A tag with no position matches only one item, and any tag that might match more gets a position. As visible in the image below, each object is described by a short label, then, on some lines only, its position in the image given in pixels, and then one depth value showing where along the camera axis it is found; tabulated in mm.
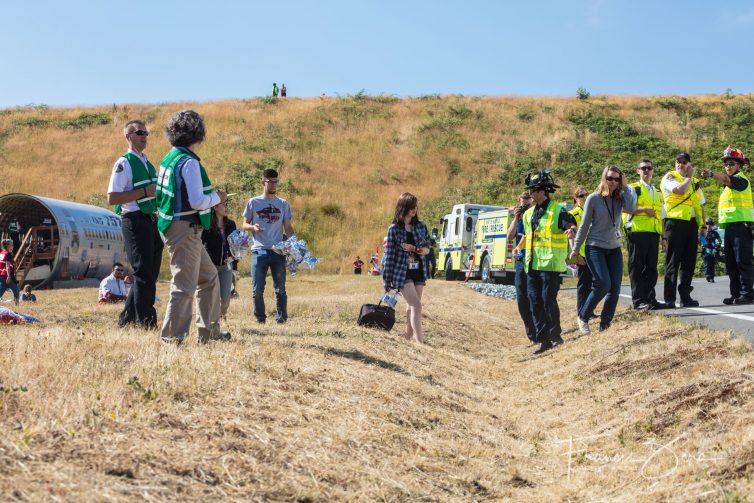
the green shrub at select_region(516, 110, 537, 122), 60191
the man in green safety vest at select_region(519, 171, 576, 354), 10562
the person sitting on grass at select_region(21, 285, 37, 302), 18938
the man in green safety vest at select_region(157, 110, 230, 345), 7301
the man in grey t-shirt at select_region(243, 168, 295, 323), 11016
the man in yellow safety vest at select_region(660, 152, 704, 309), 12148
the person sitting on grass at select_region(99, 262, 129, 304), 17516
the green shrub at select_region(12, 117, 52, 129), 61875
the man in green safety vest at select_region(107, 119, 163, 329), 8328
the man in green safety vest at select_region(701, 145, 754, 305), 12227
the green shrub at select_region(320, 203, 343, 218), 45250
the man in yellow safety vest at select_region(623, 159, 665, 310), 11898
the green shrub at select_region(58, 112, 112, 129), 61688
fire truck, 26141
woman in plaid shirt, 10797
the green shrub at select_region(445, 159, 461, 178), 51188
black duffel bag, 11648
